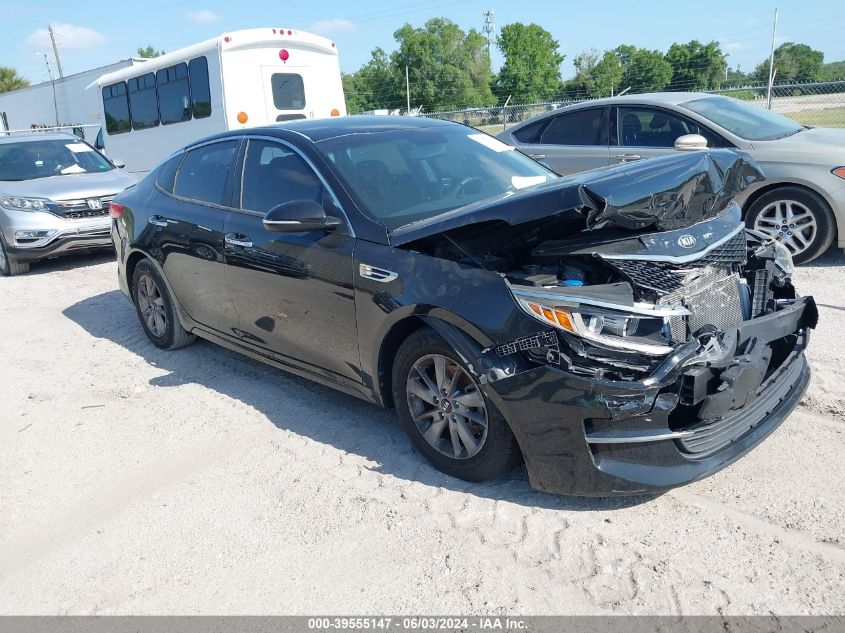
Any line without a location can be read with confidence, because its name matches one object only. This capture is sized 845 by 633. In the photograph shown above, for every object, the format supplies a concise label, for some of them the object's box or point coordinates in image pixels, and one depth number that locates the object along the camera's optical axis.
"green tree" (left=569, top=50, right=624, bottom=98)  62.50
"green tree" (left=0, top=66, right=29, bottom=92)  58.03
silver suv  9.07
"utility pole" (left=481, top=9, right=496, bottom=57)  74.81
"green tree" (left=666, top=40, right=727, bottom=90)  54.97
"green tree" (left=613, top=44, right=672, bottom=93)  57.06
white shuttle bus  12.67
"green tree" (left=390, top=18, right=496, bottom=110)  72.25
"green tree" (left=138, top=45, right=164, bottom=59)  86.41
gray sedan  6.59
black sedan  2.86
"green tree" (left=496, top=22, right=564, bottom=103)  74.46
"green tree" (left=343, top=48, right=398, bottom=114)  69.12
